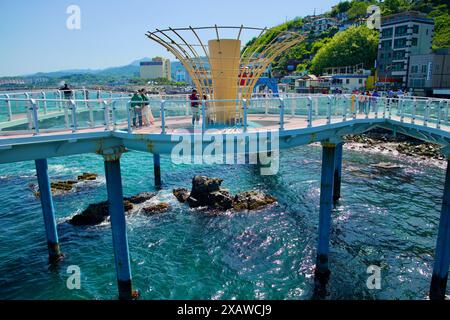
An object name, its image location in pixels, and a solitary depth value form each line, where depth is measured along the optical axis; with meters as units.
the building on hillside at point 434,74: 58.84
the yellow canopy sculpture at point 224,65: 14.67
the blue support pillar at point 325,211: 15.09
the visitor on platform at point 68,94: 20.41
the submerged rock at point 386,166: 33.42
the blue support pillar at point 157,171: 28.05
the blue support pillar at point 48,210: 16.02
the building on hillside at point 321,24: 170.88
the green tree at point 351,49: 93.31
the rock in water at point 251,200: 23.35
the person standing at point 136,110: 13.61
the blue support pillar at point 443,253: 13.37
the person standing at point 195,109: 14.77
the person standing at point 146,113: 13.95
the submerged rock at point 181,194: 24.68
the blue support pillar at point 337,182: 24.73
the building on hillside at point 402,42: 70.88
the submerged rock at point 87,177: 30.00
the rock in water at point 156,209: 22.66
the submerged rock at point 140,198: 24.66
